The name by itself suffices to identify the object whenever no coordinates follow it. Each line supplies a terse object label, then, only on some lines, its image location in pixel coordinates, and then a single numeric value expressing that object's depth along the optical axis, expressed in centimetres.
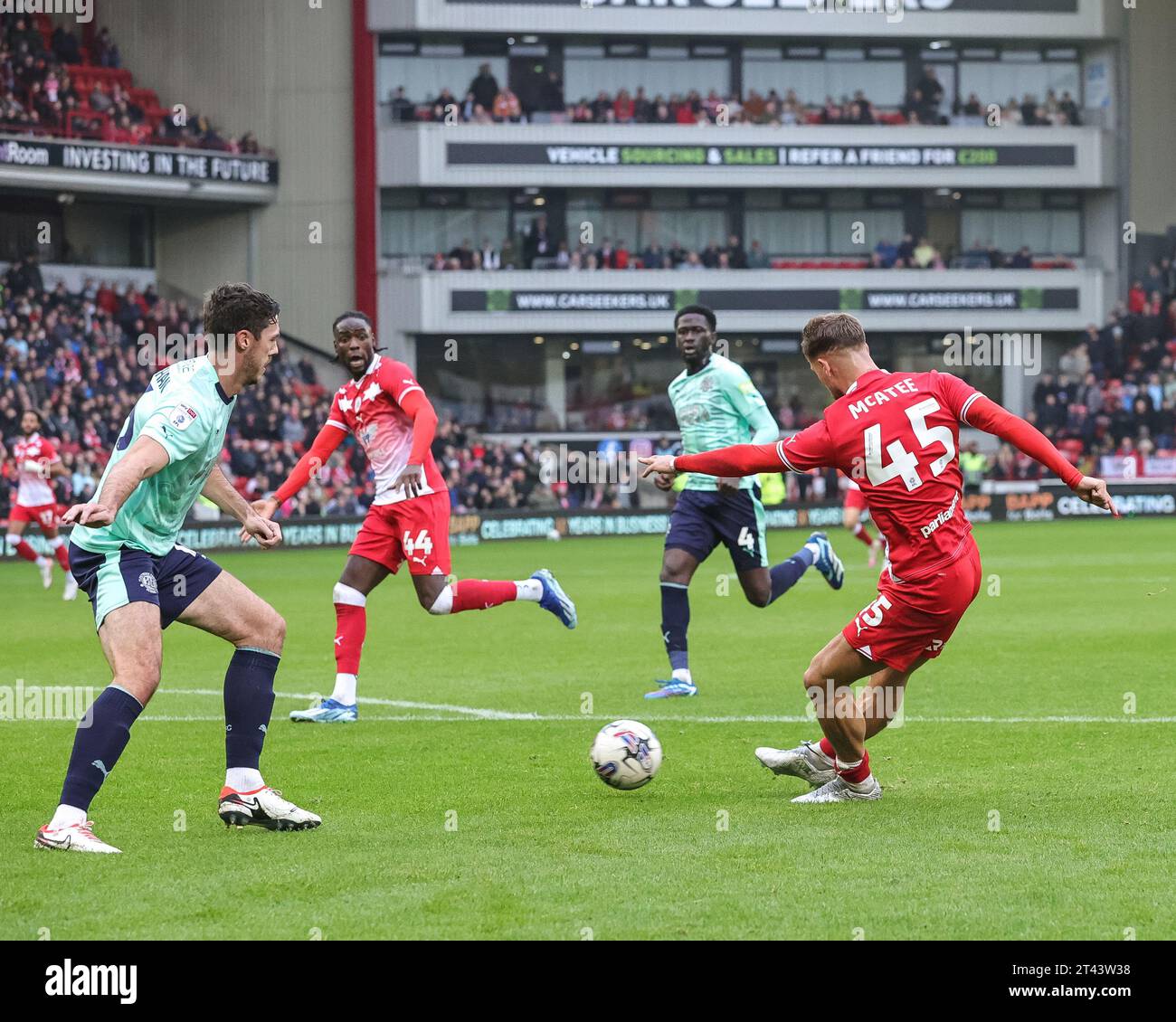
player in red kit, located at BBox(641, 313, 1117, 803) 737
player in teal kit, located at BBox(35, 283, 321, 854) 668
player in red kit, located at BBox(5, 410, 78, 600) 2194
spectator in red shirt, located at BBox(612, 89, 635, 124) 4909
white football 784
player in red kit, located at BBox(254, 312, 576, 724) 1084
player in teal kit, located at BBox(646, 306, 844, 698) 1200
